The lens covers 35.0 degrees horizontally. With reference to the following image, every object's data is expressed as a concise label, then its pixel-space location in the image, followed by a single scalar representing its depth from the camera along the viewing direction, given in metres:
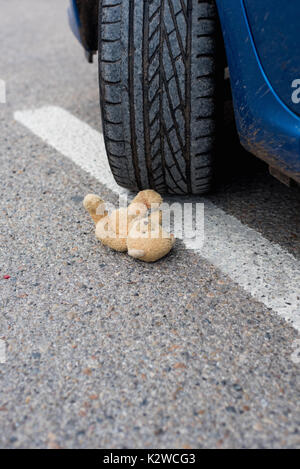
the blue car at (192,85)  1.39
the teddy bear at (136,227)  1.70
